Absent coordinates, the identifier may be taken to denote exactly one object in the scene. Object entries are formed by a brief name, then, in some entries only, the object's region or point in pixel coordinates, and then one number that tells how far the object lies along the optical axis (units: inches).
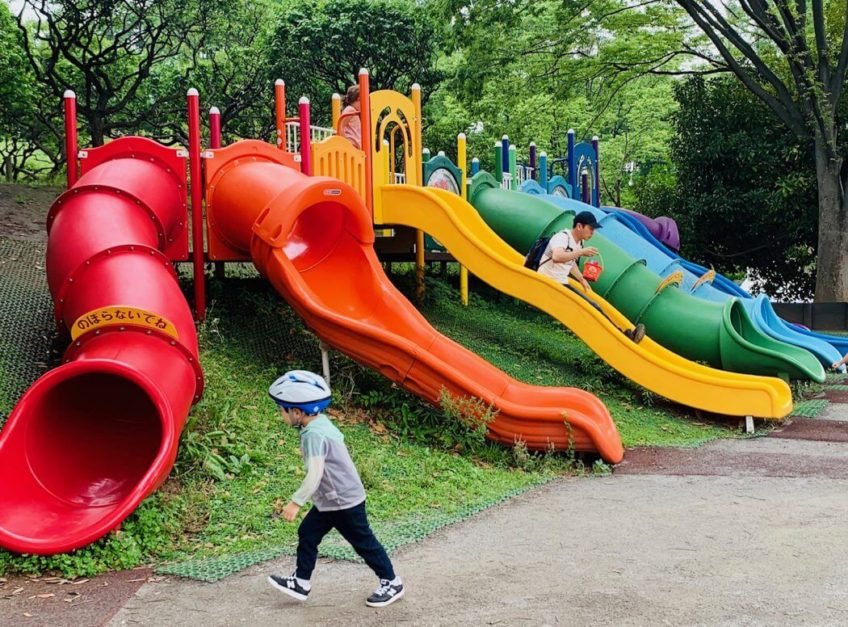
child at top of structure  419.2
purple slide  638.5
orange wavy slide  301.0
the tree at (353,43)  897.5
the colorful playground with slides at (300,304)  212.2
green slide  399.5
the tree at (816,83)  650.2
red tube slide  198.1
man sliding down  377.1
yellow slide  365.1
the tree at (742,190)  781.9
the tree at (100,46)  773.3
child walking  159.6
